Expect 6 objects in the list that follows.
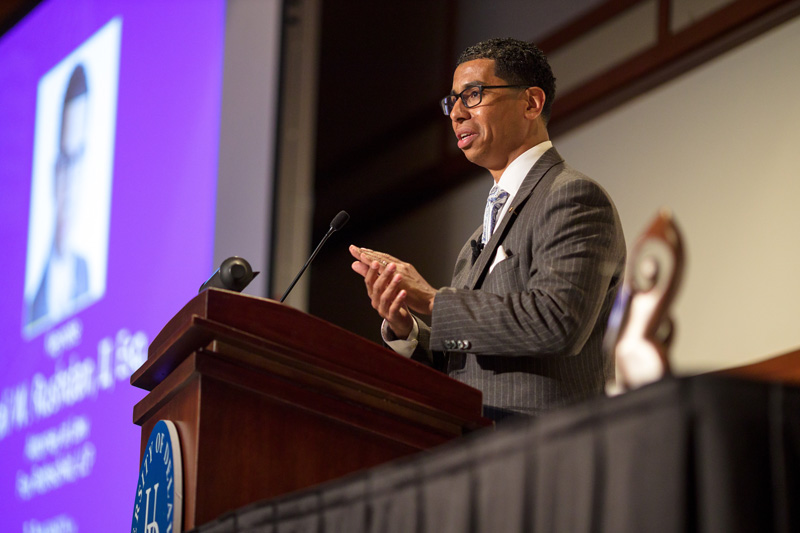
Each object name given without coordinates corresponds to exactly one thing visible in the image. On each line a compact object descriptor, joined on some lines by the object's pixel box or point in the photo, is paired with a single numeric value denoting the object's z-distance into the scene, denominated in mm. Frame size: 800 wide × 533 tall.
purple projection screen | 7222
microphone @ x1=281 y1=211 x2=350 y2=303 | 5736
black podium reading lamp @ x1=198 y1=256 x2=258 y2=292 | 5570
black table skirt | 4096
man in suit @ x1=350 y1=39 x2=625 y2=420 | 5511
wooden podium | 5255
